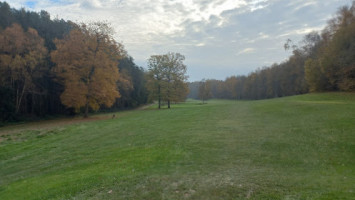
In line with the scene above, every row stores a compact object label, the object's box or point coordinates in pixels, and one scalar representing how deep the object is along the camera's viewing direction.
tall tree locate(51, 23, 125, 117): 28.59
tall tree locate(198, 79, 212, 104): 83.81
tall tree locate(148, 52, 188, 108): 50.56
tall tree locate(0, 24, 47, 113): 27.48
